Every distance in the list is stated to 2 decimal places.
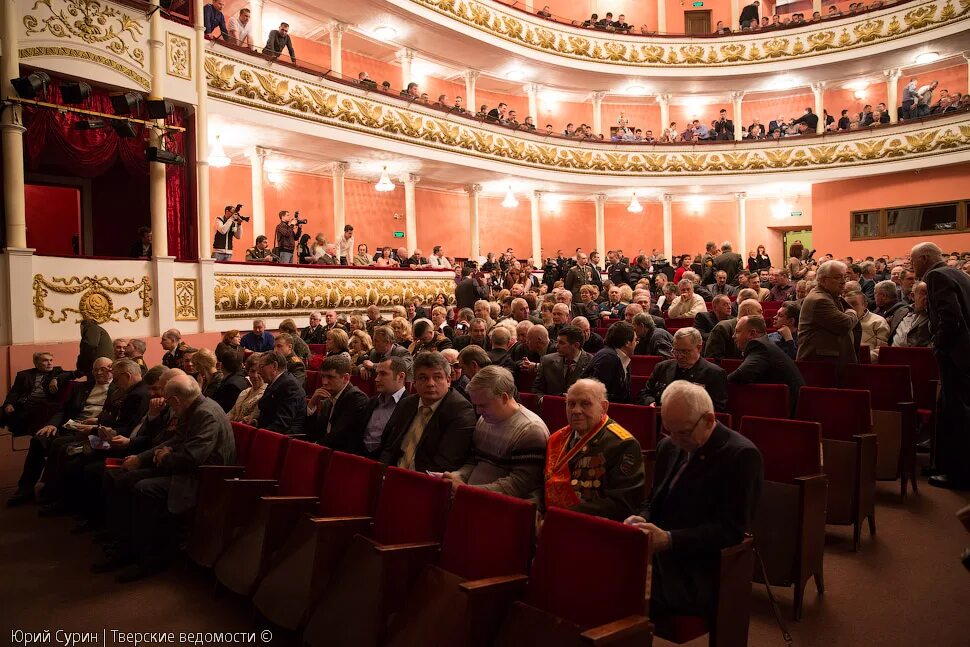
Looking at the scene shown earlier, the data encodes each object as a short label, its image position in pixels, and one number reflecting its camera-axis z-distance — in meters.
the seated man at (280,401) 4.45
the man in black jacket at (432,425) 3.25
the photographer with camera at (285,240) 10.46
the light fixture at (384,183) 12.27
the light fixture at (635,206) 17.17
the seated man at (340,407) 3.96
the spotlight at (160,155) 8.15
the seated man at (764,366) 4.02
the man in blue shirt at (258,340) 7.55
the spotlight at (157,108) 8.19
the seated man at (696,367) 3.74
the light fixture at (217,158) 9.30
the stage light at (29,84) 7.00
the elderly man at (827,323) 4.34
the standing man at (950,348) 3.79
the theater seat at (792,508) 2.82
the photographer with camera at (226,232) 9.53
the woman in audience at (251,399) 4.72
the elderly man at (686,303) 7.26
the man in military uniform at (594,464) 2.54
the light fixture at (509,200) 15.03
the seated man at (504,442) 2.89
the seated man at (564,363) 4.57
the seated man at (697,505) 2.21
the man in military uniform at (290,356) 5.15
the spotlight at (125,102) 7.79
